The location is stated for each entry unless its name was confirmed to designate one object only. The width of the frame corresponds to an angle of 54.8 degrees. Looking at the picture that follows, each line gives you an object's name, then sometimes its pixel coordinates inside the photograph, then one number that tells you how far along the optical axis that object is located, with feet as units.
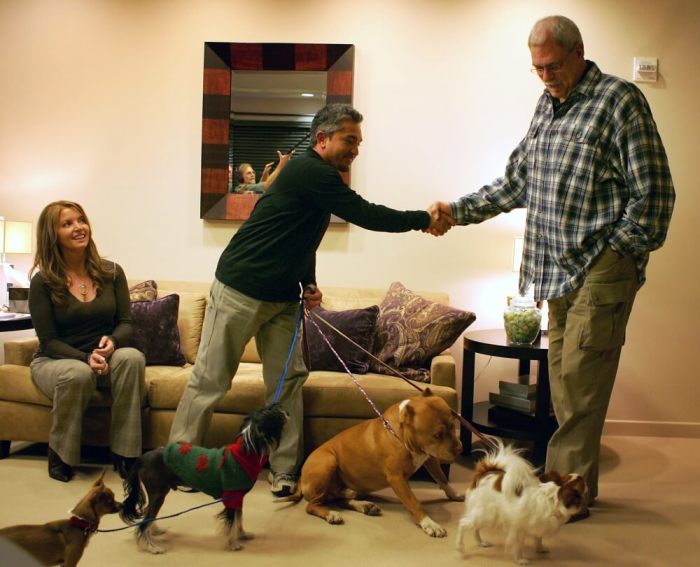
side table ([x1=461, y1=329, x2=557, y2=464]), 10.31
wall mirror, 12.62
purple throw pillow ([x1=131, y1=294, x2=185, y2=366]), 10.91
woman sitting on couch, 9.26
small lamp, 12.03
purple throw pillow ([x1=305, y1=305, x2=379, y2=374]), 10.52
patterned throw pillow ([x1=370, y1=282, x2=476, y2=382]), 10.53
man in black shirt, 8.30
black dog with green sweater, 6.81
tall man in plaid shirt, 7.61
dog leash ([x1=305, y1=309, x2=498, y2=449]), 7.69
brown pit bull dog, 7.61
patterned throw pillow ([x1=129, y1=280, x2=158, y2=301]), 11.50
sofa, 9.68
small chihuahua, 5.35
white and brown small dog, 6.70
